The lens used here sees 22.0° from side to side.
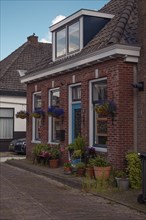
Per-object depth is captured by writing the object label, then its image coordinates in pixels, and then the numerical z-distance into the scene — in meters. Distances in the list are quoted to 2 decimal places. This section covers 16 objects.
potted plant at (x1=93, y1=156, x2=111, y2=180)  10.74
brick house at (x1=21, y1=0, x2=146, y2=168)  11.09
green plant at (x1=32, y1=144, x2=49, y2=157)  14.98
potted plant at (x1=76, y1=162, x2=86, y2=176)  11.73
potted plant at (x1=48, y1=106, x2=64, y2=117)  14.14
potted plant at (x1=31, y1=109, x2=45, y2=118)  16.09
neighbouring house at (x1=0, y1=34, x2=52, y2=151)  24.17
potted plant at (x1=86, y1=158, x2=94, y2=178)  11.26
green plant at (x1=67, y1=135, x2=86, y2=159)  12.30
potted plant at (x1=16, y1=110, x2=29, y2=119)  17.92
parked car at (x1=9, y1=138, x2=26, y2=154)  21.12
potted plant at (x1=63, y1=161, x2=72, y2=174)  12.21
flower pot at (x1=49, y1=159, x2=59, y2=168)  14.07
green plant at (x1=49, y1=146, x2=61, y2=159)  14.29
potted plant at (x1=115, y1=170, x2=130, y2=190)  9.97
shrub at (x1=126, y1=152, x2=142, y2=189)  9.98
